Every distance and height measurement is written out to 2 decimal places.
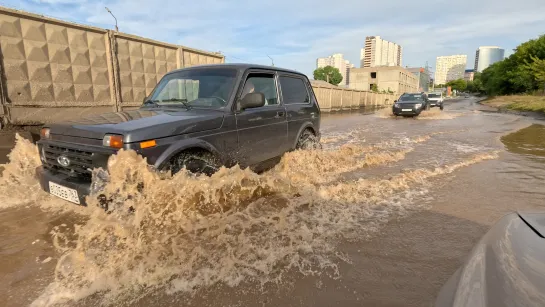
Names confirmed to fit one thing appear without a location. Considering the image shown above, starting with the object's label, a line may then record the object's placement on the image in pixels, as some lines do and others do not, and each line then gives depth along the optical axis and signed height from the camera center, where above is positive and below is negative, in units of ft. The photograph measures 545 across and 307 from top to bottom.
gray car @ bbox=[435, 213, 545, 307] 3.16 -2.05
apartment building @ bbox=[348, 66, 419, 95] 254.45 +20.18
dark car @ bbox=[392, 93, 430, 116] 61.26 -0.86
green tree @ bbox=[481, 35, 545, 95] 148.01 +16.65
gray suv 9.20 -1.00
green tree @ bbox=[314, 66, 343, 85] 279.90 +25.19
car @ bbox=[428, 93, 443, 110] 87.13 -0.07
